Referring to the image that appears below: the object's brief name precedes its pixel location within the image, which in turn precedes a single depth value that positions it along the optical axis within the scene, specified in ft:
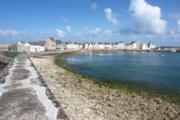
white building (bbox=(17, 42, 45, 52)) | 215.20
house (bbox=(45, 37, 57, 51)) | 296.94
